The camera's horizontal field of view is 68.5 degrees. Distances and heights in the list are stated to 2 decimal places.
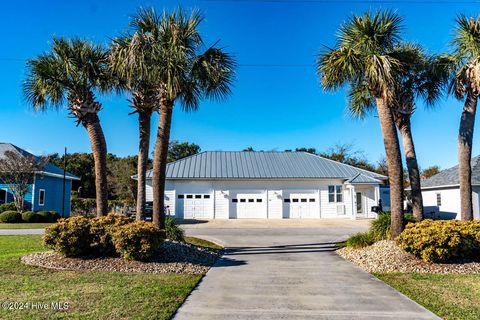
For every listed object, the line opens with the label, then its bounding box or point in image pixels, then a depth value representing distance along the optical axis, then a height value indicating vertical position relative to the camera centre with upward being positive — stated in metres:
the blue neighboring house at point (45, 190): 25.22 +0.52
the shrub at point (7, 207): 23.70 -0.71
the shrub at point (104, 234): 8.42 -0.91
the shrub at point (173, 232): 11.02 -1.14
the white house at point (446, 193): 22.06 +0.06
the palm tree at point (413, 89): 11.27 +3.54
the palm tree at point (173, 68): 9.66 +3.65
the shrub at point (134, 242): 7.98 -1.05
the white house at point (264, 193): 26.20 +0.16
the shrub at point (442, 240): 8.03 -1.07
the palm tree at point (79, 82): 10.39 +3.45
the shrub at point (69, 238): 8.23 -0.98
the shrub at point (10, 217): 22.19 -1.29
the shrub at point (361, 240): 10.78 -1.43
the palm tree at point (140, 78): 9.55 +3.38
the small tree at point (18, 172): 23.72 +1.63
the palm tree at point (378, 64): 9.87 +3.70
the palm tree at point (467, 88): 10.15 +3.10
